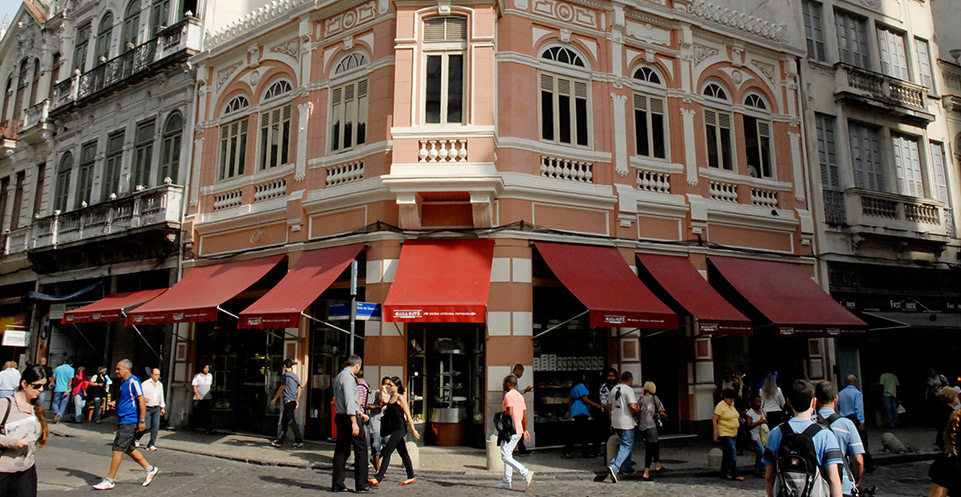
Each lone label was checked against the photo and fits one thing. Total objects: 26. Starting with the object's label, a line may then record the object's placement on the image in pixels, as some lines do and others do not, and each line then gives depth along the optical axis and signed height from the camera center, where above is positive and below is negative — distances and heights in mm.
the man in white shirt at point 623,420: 10445 -597
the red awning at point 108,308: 17547 +1875
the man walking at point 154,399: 12906 -349
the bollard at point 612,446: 10664 -1002
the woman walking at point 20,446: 5488 -533
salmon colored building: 13484 +3800
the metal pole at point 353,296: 11391 +1408
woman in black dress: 10094 -622
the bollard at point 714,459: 11328 -1278
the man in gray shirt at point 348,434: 9234 -710
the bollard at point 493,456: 10898 -1191
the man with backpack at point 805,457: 4691 -521
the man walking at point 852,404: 10938 -356
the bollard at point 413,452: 10878 -1127
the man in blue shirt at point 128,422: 9562 -594
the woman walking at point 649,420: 10703 -623
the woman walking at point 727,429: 10555 -729
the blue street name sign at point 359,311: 12250 +1337
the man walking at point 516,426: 9695 -663
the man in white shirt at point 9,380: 14744 +4
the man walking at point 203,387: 15523 -146
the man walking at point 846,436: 5332 -423
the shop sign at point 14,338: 21127 +1310
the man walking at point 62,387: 18500 -181
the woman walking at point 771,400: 11648 -316
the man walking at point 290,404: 13516 -455
